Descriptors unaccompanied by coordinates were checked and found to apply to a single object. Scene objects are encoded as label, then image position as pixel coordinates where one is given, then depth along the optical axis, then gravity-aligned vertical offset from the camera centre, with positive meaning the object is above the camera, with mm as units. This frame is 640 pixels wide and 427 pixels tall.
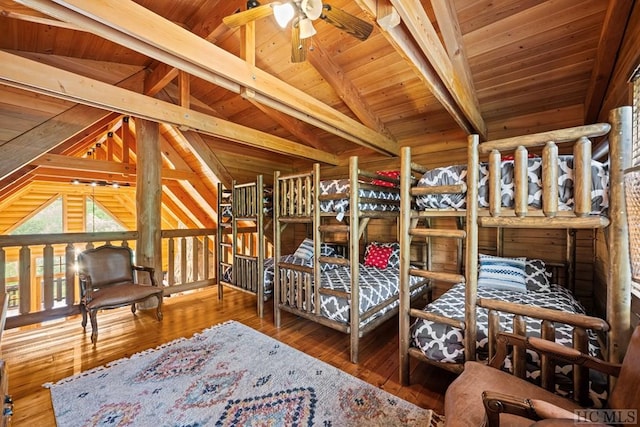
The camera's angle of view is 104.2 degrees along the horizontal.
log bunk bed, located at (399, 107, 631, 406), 1206 -48
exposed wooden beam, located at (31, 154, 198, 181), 3721 +851
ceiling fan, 1652 +1403
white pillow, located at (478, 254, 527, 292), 2552 -624
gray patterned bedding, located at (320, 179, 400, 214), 2528 +203
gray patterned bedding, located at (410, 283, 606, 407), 1402 -815
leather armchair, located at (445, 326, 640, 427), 840 -711
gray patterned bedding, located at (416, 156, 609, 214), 1279 +175
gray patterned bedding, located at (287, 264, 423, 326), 2410 -800
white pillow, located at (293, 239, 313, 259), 4261 -595
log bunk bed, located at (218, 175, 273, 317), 3305 -204
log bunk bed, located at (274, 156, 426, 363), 2270 -571
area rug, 1606 -1296
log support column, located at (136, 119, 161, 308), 3479 +293
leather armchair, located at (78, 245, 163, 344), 2654 -805
